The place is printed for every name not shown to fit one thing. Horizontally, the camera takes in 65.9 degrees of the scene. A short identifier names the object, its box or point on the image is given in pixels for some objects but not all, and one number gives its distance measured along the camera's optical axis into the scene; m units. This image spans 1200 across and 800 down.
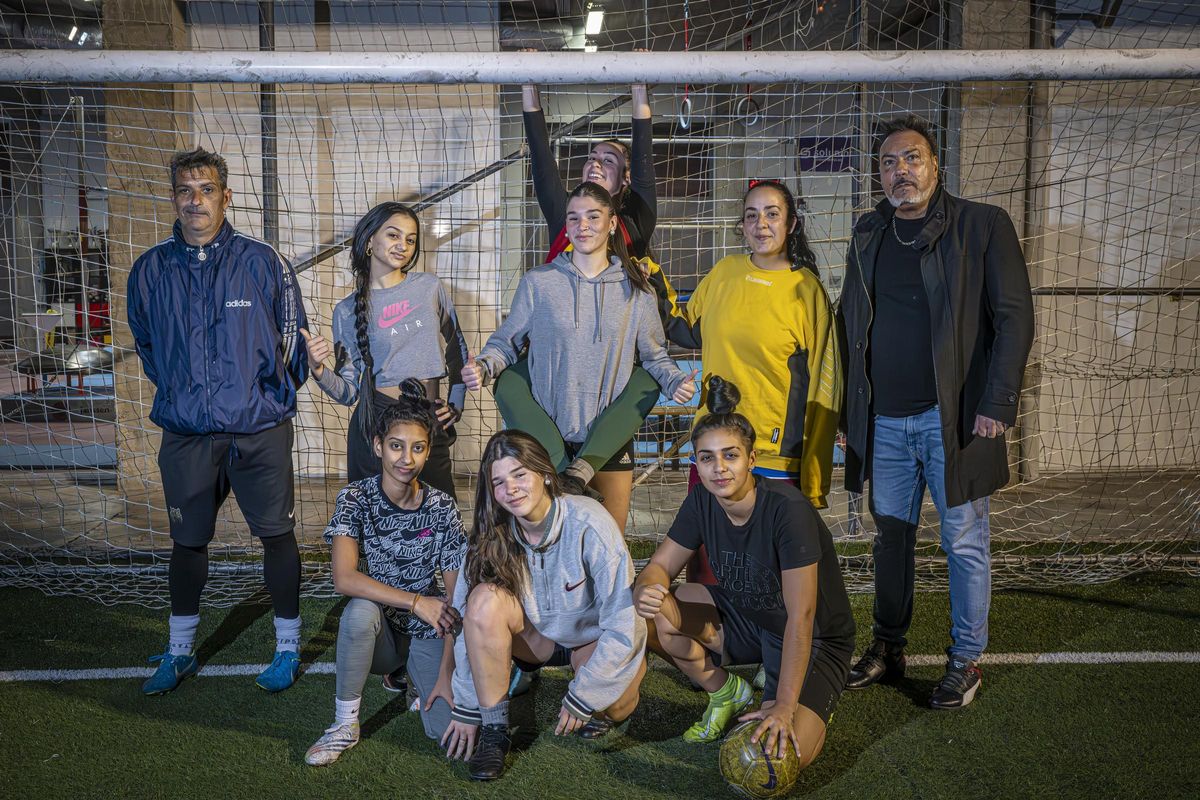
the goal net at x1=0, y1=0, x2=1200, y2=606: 5.43
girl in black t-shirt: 2.49
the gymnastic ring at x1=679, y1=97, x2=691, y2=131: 4.73
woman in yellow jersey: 2.89
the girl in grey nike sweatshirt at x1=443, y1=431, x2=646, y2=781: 2.52
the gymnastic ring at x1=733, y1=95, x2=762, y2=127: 6.98
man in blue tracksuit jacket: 3.07
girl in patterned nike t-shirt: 2.67
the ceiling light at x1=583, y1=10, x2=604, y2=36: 6.55
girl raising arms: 2.95
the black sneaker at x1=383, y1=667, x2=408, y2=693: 3.06
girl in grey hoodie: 2.89
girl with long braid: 3.12
